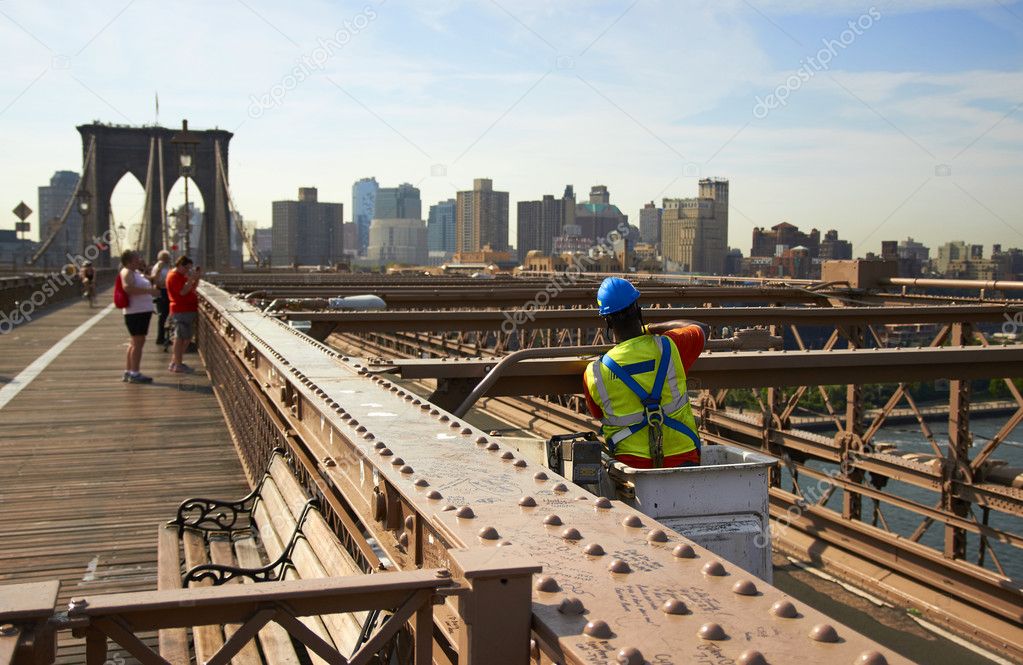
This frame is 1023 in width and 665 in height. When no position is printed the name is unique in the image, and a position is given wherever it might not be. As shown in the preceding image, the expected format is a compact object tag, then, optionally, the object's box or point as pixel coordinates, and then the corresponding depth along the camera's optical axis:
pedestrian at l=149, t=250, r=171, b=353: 17.50
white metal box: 3.63
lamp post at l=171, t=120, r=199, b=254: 26.09
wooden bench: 3.82
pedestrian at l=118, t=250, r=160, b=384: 12.94
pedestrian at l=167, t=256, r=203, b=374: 14.37
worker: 4.58
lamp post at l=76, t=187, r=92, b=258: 43.50
